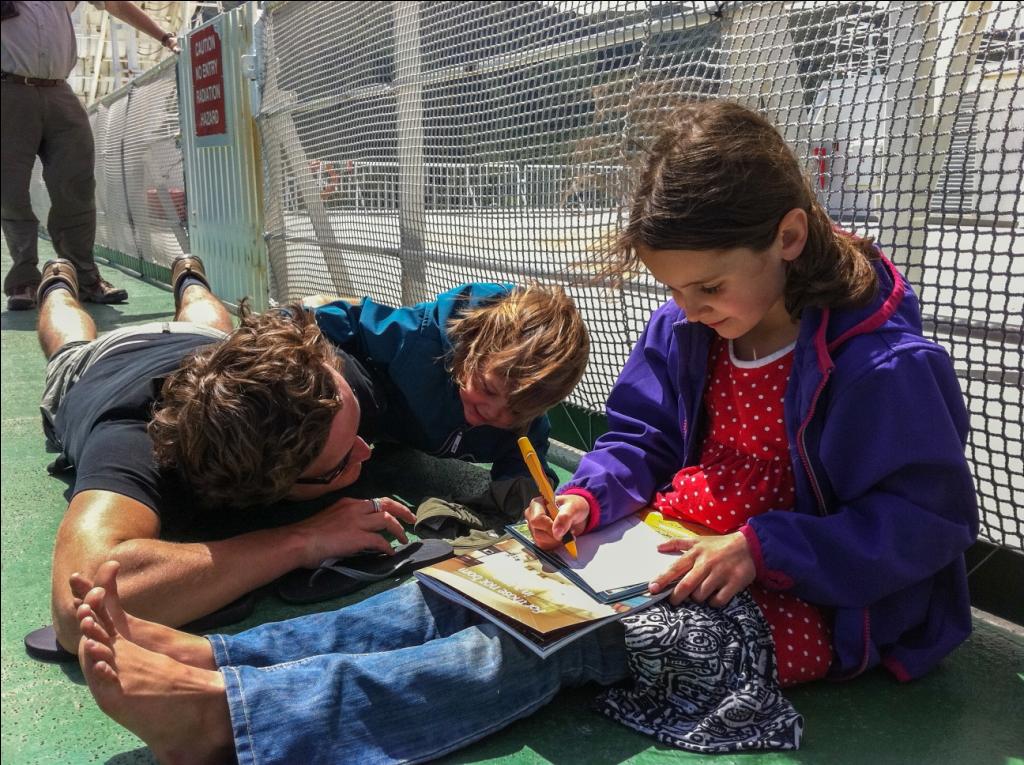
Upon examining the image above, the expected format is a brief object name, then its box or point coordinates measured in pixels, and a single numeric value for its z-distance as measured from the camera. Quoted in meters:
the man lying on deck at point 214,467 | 1.93
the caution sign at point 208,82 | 5.66
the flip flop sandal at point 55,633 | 1.90
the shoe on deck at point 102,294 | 6.38
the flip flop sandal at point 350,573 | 2.17
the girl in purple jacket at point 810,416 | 1.61
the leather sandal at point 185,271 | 4.46
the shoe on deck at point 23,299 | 5.95
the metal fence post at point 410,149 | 3.88
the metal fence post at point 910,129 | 2.19
